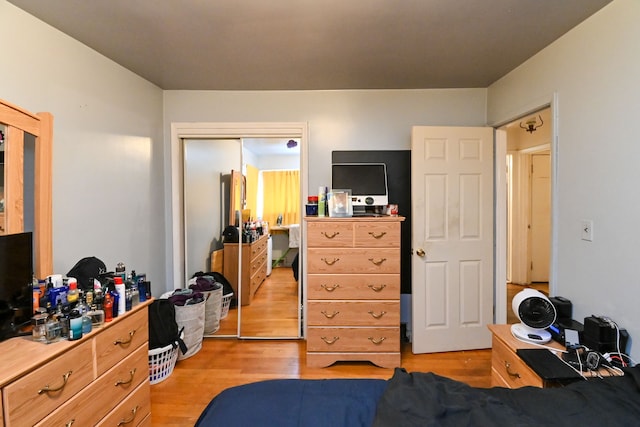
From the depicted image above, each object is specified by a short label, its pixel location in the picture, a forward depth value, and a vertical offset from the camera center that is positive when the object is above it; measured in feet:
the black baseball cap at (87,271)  5.66 -1.15
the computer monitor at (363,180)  8.90 +0.95
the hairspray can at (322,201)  8.33 +0.29
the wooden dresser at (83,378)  3.40 -2.25
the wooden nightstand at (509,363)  4.72 -2.60
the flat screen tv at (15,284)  4.08 -1.02
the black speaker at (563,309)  5.90 -1.95
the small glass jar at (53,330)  3.97 -1.58
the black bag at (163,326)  7.18 -2.80
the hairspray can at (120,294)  4.89 -1.35
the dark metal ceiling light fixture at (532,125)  12.66 +3.78
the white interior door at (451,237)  8.71 -0.76
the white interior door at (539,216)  14.74 -0.27
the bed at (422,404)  3.02 -2.19
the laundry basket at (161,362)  7.14 -3.69
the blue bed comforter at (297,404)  3.27 -2.28
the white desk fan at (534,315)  5.42 -1.94
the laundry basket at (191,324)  8.13 -3.12
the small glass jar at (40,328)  4.01 -1.56
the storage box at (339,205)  8.25 +0.18
